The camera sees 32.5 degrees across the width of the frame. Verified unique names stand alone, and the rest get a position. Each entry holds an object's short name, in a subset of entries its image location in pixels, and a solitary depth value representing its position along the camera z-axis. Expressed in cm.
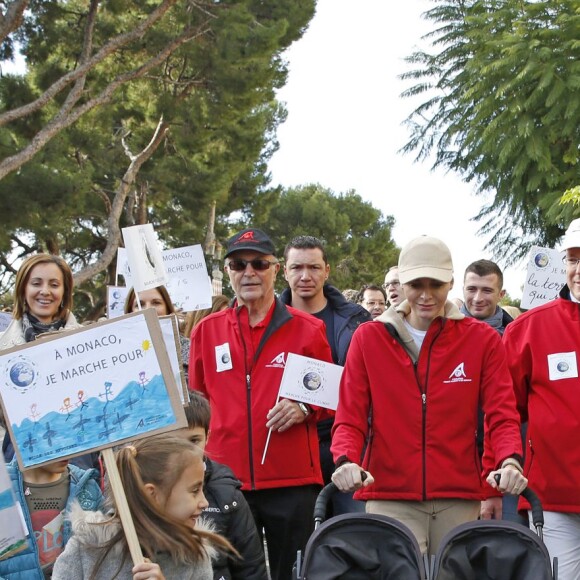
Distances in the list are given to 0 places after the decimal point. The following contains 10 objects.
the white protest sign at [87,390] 336
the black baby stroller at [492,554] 334
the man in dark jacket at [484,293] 643
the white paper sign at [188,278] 914
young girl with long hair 333
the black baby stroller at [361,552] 343
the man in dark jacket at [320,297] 596
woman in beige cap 425
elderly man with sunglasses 506
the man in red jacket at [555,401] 443
